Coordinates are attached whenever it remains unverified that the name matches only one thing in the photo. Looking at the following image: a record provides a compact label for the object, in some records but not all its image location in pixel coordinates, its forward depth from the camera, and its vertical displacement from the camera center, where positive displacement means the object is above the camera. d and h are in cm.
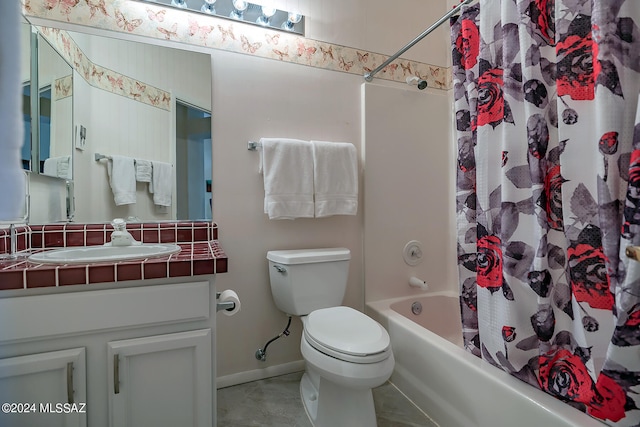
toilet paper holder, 115 -34
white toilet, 119 -51
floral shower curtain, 77 +6
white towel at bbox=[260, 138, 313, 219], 169 +21
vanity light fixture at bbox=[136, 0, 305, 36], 160 +110
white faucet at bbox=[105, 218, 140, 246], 130 -8
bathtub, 98 -66
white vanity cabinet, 88 -41
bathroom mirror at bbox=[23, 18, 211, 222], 144 +48
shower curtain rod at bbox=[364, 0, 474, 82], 126 +89
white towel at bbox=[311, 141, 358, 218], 178 +21
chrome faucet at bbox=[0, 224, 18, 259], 107 -10
